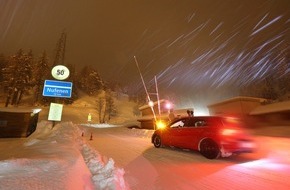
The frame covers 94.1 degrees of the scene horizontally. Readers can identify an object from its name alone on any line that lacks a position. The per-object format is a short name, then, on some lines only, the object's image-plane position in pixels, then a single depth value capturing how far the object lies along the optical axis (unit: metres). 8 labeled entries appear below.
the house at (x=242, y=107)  17.36
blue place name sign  10.76
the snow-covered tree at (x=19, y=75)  35.85
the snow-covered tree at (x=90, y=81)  58.99
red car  5.02
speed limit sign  11.57
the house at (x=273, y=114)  14.71
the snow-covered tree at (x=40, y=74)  41.42
